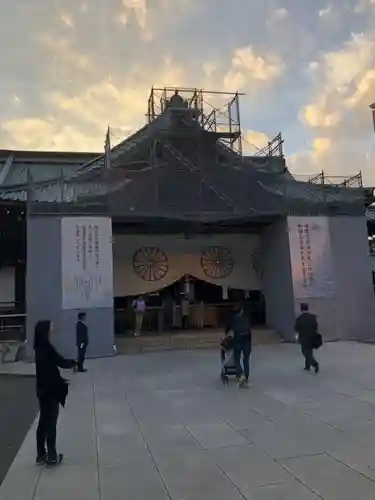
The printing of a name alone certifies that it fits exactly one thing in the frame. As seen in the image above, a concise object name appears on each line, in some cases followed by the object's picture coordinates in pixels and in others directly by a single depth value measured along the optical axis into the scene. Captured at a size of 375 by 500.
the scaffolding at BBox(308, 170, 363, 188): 17.64
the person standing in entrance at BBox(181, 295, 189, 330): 18.34
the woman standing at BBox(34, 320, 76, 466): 4.82
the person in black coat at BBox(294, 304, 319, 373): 9.88
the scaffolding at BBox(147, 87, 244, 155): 18.62
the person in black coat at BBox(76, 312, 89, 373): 11.62
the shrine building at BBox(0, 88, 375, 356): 14.39
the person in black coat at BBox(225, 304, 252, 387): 8.82
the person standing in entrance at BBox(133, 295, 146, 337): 16.58
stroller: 9.12
